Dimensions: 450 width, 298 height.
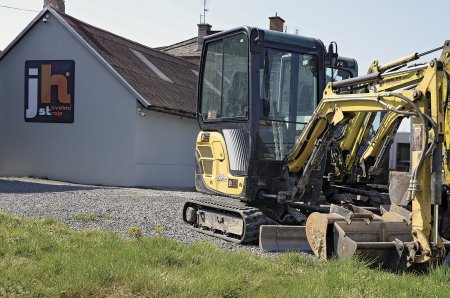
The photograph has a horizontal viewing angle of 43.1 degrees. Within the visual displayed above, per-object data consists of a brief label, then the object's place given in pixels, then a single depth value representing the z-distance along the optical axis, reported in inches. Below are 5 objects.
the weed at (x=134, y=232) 308.2
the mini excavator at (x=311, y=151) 242.5
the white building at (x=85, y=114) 762.8
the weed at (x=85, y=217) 376.5
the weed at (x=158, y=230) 336.6
